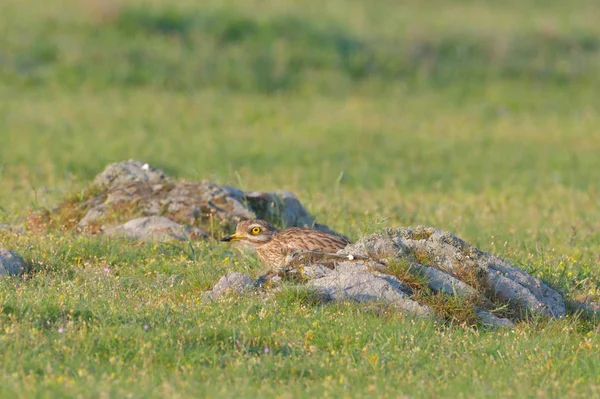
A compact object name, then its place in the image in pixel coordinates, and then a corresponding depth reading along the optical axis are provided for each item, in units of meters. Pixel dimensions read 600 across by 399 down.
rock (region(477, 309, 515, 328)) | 18.44
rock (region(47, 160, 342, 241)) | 25.53
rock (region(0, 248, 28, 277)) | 19.80
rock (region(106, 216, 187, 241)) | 24.17
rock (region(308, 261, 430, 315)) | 18.37
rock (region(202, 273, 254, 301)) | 18.77
